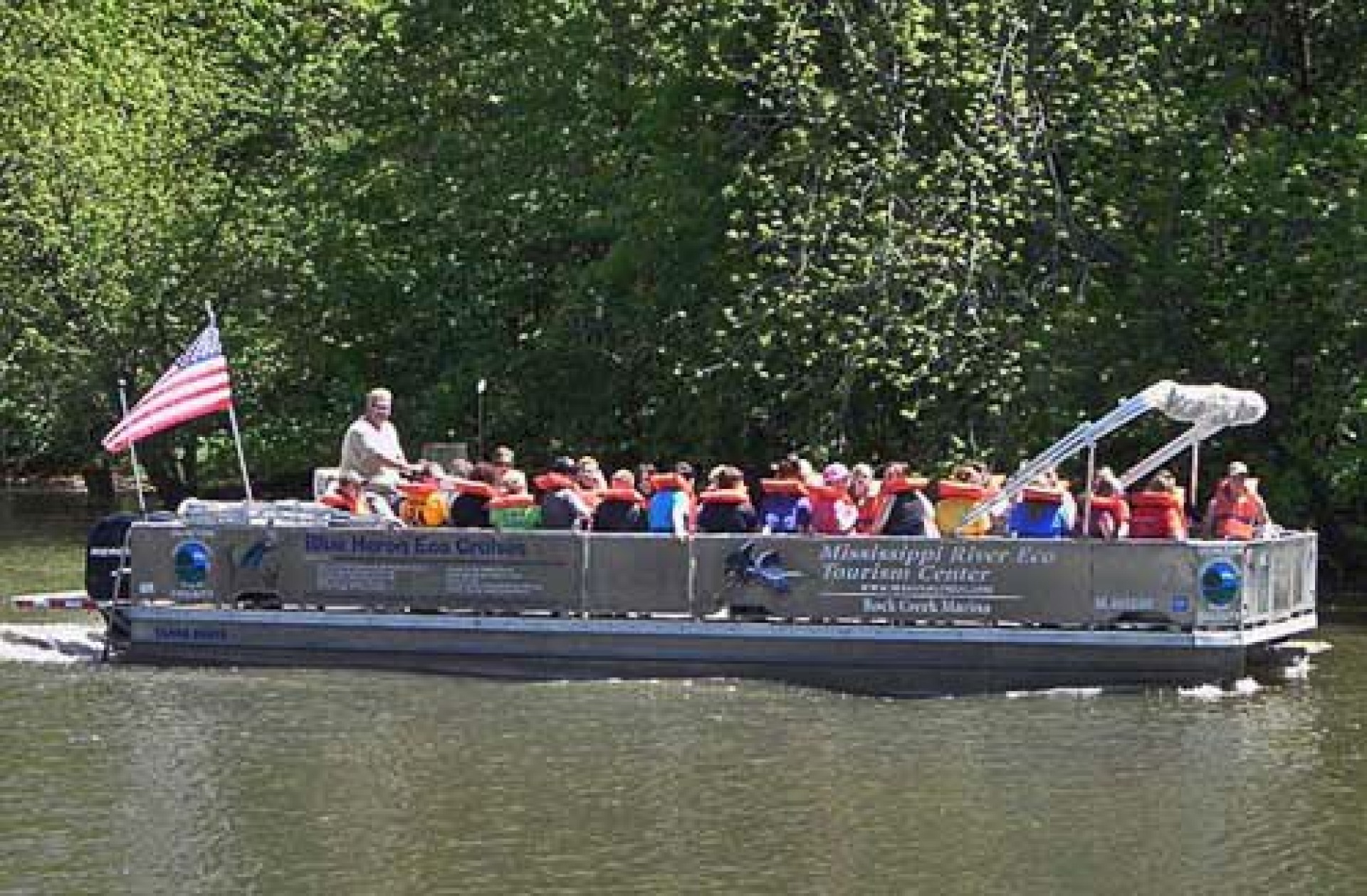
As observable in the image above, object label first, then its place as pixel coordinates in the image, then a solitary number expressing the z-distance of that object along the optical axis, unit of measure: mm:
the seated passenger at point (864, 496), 22750
